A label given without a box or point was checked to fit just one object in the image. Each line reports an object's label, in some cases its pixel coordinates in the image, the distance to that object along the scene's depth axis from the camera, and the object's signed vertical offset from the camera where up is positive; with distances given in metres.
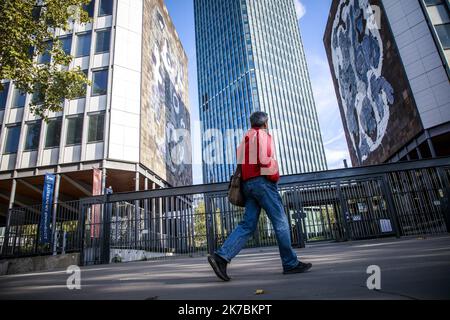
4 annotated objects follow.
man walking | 2.82 +0.42
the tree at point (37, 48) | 8.42 +6.82
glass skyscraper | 77.81 +47.48
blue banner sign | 10.68 +1.33
